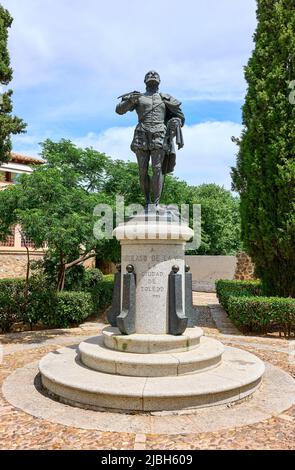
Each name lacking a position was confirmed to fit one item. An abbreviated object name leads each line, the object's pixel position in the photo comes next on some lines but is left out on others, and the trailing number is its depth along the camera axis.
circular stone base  4.09
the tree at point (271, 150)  11.28
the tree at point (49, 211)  8.25
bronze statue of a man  6.60
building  23.89
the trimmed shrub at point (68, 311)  10.27
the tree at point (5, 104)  15.02
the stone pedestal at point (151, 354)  4.57
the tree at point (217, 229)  33.53
